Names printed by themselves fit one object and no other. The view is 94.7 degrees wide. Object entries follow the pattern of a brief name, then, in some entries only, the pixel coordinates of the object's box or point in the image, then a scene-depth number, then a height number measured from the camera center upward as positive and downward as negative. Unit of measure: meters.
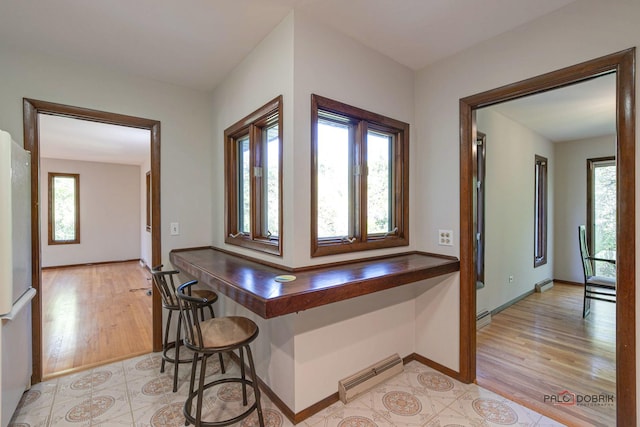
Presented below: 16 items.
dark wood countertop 1.37 -0.37
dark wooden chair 3.40 -0.81
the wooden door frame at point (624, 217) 1.51 -0.03
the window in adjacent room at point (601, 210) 4.69 +0.02
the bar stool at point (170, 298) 2.09 -0.66
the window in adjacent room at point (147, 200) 6.48 +0.33
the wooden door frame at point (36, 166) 2.18 +0.37
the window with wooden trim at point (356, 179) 2.02 +0.26
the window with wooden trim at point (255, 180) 2.12 +0.28
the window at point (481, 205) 3.33 +0.08
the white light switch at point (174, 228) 2.77 -0.13
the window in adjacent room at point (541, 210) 4.82 +0.03
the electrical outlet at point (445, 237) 2.28 -0.20
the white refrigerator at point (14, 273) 1.45 -0.32
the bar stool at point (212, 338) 1.55 -0.70
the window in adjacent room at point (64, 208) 6.36 +0.16
